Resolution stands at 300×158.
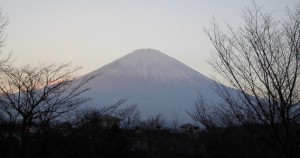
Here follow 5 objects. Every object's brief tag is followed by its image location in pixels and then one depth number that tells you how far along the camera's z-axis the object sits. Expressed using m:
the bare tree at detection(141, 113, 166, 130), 57.56
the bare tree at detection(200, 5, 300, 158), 5.77
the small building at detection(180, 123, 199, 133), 71.03
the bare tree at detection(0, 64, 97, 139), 7.73
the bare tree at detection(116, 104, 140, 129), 40.13
